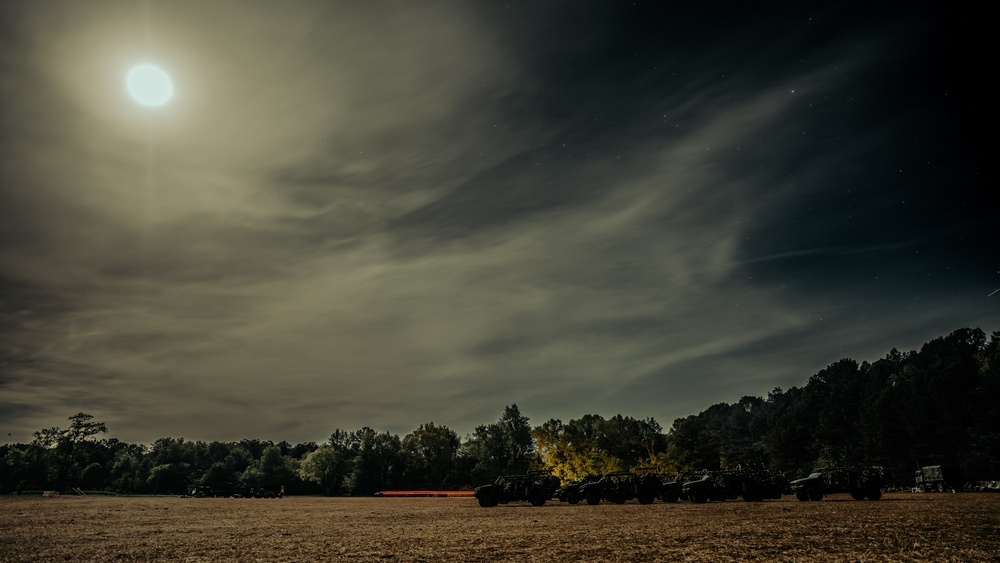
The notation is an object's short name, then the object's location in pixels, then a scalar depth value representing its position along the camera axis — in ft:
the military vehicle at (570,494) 134.82
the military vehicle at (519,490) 129.70
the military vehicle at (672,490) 133.80
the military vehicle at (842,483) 111.75
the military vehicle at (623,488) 131.34
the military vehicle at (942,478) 153.79
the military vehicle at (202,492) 275.78
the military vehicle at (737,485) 121.90
